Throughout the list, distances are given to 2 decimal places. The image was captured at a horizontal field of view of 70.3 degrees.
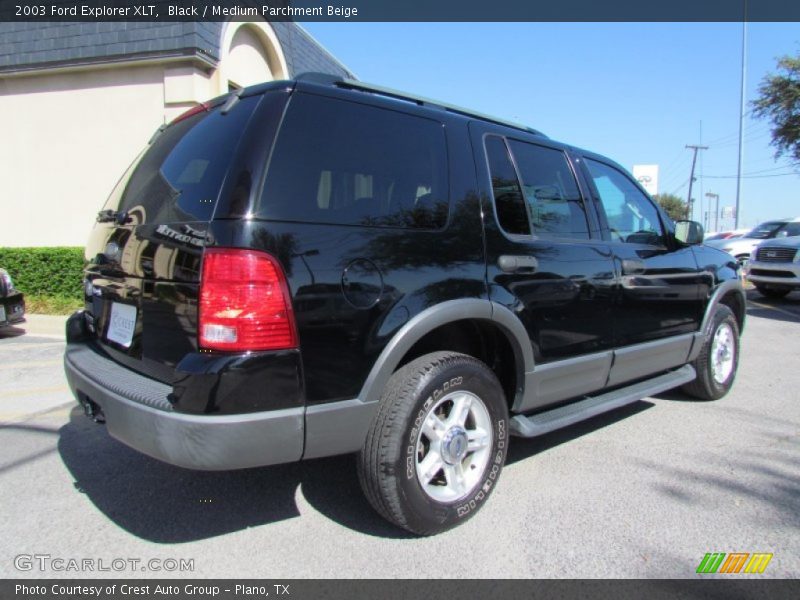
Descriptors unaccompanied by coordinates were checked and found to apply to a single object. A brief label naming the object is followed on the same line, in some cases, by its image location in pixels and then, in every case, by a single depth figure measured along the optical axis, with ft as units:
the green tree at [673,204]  204.33
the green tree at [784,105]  59.11
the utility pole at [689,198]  166.20
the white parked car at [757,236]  50.83
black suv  7.06
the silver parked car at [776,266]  37.17
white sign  109.81
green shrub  30.63
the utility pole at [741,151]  78.98
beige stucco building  31.32
